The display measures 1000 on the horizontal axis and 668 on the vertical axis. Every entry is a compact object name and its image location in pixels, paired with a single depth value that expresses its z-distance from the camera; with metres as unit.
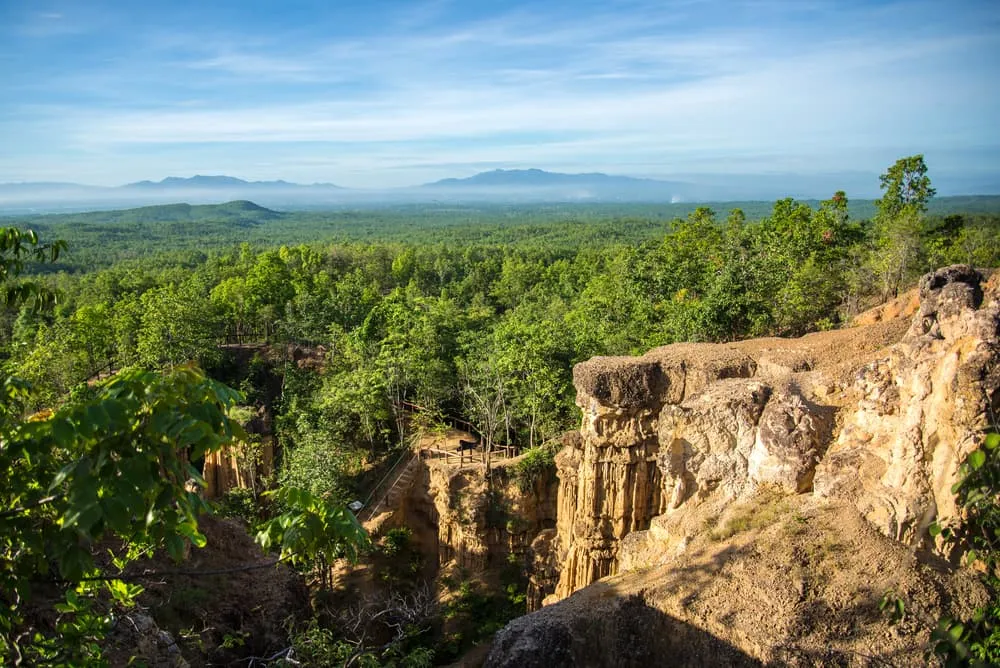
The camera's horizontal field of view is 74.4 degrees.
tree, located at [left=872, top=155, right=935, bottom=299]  28.14
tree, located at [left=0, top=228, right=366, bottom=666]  3.05
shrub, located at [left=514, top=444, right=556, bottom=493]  20.94
